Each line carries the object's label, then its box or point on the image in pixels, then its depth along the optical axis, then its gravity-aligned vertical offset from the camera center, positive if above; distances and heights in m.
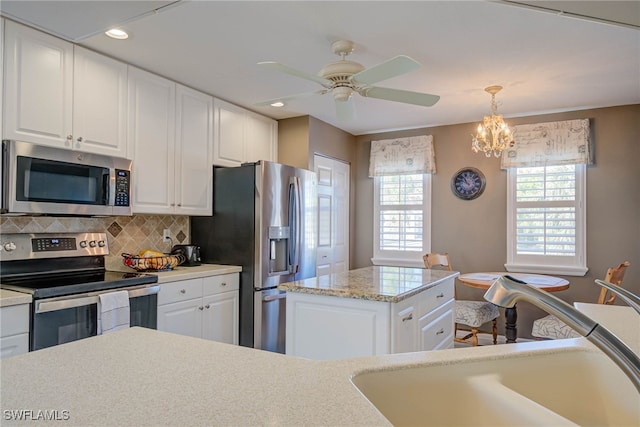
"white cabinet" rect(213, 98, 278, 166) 3.62 +0.82
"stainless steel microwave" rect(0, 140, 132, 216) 2.18 +0.22
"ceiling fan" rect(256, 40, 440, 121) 2.03 +0.77
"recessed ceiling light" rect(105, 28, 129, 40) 2.38 +1.12
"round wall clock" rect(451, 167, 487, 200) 4.38 +0.41
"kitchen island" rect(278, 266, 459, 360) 1.97 -0.52
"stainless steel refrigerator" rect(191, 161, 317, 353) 3.29 -0.16
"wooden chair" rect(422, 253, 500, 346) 3.45 -0.84
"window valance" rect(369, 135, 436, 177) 4.59 +0.76
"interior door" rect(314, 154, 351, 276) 4.40 +0.05
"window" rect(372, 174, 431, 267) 4.69 +0.01
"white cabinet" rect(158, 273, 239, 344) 2.75 -0.67
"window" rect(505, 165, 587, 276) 3.89 +0.01
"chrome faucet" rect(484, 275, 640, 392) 0.61 -0.16
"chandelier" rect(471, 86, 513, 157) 3.22 +0.71
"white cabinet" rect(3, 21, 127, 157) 2.24 +0.77
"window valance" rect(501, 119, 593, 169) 3.83 +0.76
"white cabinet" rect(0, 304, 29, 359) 1.87 -0.55
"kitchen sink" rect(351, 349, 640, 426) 0.93 -0.44
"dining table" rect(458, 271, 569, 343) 3.20 -0.52
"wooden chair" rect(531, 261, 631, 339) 3.01 -0.83
